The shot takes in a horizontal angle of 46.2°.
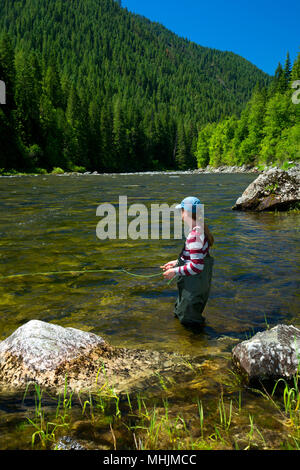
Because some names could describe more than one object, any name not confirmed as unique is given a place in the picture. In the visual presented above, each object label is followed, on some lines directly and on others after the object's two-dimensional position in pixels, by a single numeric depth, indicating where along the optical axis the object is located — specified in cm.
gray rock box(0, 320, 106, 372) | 392
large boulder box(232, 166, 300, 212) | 1584
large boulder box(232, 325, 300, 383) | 368
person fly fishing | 493
